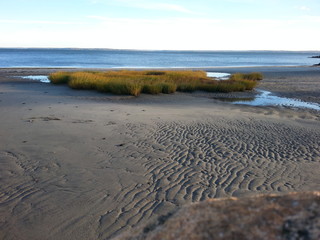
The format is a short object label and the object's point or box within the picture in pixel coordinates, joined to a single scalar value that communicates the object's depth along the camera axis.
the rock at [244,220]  1.29
